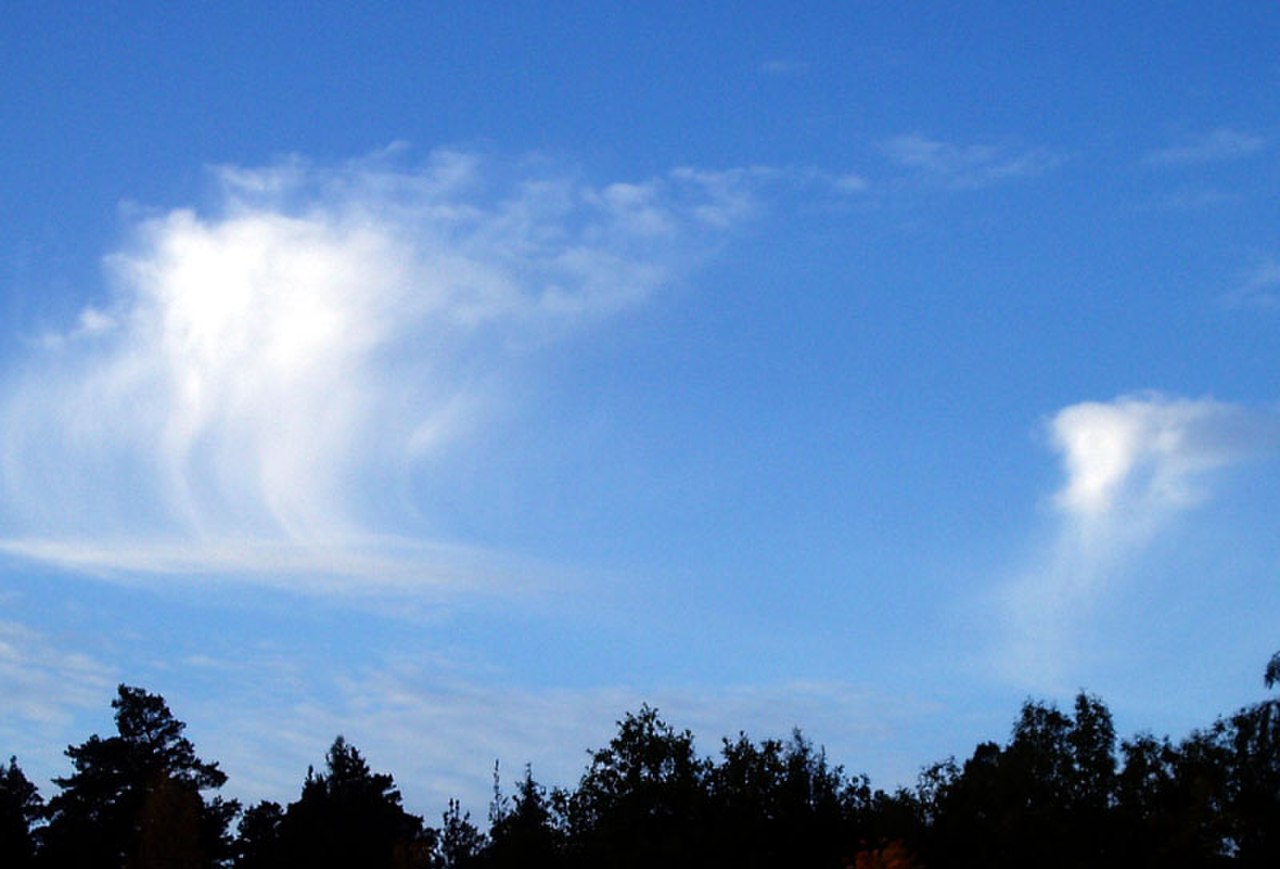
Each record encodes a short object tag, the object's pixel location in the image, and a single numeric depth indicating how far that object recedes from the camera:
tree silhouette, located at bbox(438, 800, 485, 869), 68.62
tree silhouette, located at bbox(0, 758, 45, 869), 84.00
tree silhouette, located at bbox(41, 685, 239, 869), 88.31
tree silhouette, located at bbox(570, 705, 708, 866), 53.94
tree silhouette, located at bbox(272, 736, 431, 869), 87.88
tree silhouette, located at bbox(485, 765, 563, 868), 57.53
